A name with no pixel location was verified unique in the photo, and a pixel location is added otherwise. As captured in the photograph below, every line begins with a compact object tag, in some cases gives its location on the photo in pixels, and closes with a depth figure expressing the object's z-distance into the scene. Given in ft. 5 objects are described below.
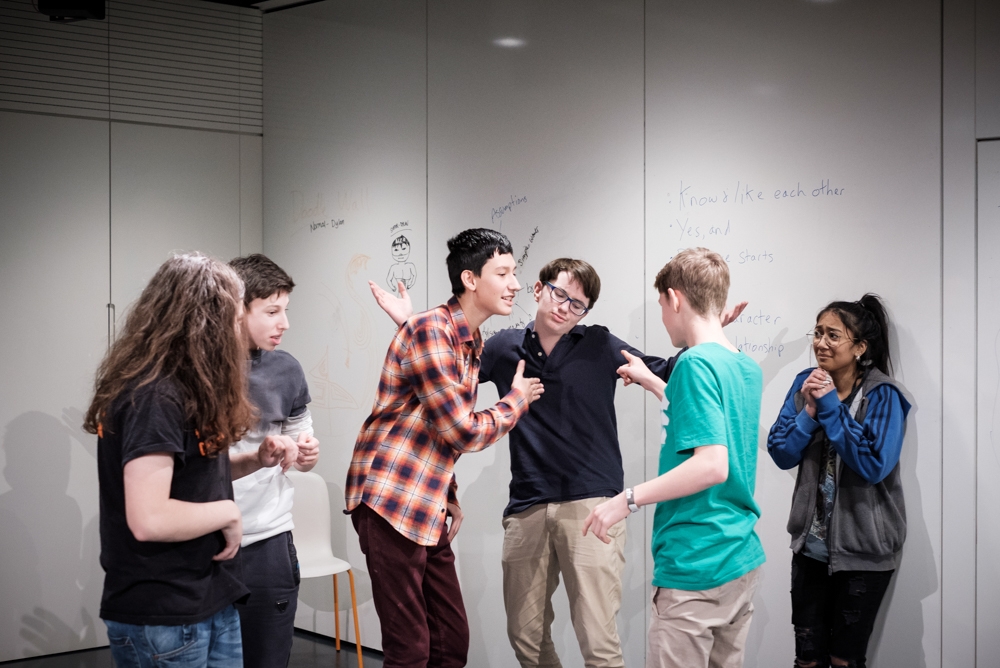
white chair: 14.32
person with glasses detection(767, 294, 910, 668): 9.41
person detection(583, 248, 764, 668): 6.82
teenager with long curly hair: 5.80
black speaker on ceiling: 12.96
